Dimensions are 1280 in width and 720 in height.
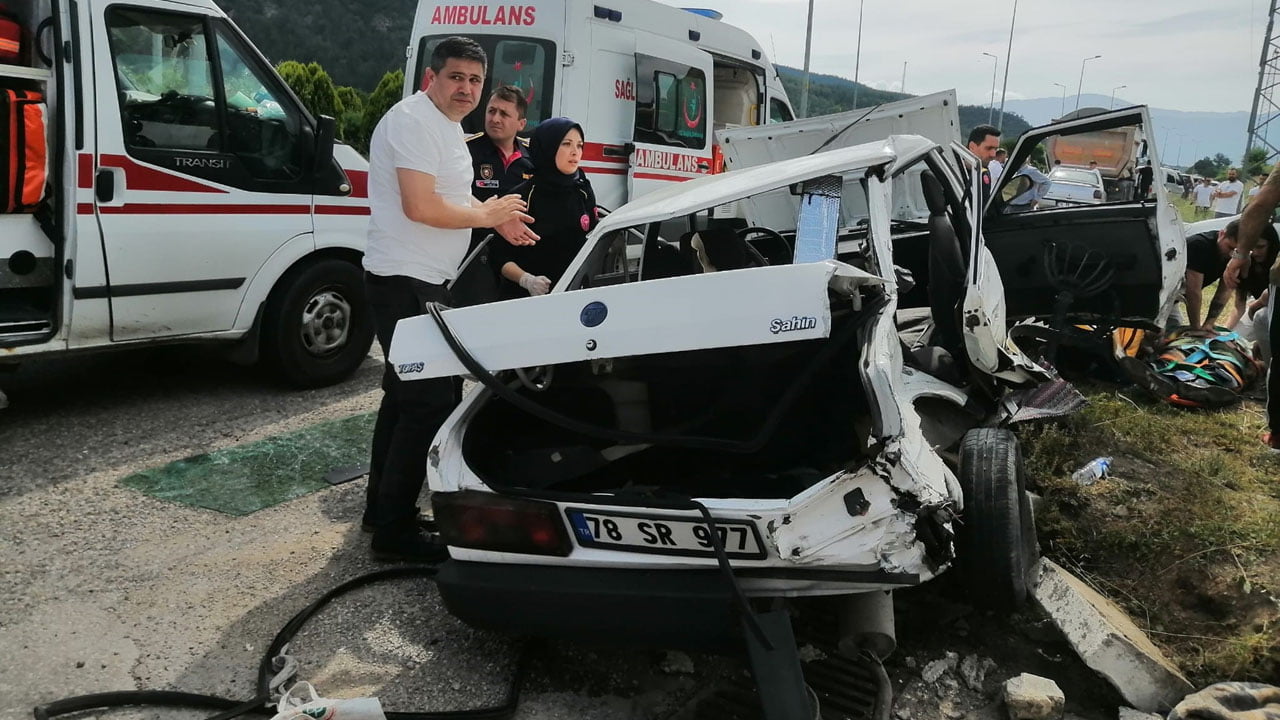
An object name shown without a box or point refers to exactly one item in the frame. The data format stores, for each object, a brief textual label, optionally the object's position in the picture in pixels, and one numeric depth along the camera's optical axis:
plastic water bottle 3.95
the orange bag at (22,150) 4.11
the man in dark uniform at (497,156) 3.95
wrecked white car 2.28
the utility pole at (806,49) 18.30
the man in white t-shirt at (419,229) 3.13
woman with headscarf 3.67
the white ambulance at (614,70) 6.84
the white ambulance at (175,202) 4.28
